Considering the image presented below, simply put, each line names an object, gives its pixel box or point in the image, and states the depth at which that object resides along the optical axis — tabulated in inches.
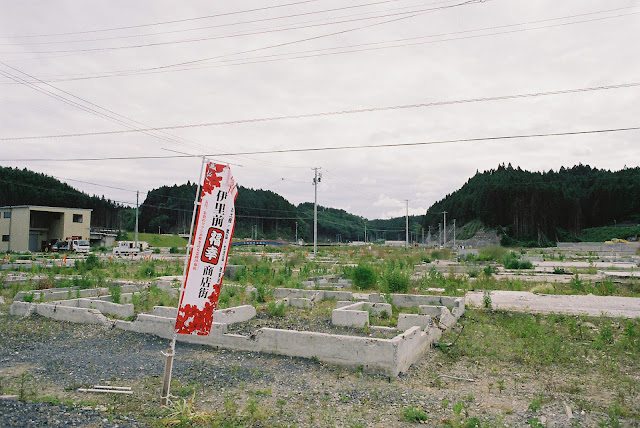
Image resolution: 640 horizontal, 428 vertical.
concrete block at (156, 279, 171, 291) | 663.8
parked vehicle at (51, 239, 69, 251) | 1832.4
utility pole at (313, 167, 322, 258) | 1825.8
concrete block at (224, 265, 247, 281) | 832.3
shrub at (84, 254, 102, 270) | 995.9
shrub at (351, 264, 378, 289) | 711.7
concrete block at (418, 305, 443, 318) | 455.0
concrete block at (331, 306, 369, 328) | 414.3
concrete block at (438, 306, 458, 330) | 409.3
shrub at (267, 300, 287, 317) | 474.9
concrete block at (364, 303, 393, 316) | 471.5
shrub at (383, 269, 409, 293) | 619.4
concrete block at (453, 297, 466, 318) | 470.3
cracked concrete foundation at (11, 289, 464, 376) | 295.4
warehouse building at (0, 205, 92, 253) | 1910.7
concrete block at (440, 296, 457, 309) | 503.5
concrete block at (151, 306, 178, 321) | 439.5
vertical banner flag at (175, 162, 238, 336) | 218.1
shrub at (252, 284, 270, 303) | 558.6
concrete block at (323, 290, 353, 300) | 581.1
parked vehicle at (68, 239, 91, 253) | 1751.7
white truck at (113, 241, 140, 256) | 1549.0
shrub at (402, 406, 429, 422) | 211.8
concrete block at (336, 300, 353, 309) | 491.6
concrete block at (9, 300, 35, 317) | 469.4
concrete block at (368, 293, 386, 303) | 535.4
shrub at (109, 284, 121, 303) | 541.6
